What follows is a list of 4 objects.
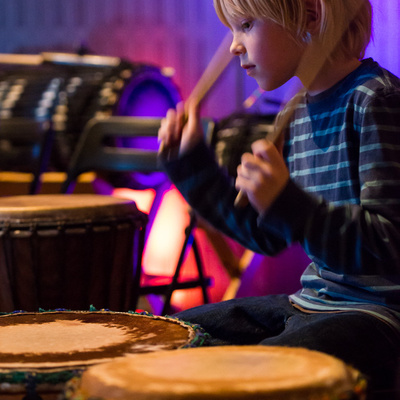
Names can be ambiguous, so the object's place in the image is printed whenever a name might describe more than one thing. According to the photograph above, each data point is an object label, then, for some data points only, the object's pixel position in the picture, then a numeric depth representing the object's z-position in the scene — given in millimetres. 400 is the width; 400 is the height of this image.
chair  3487
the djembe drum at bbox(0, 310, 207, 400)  1702
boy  1845
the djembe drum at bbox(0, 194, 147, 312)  2544
